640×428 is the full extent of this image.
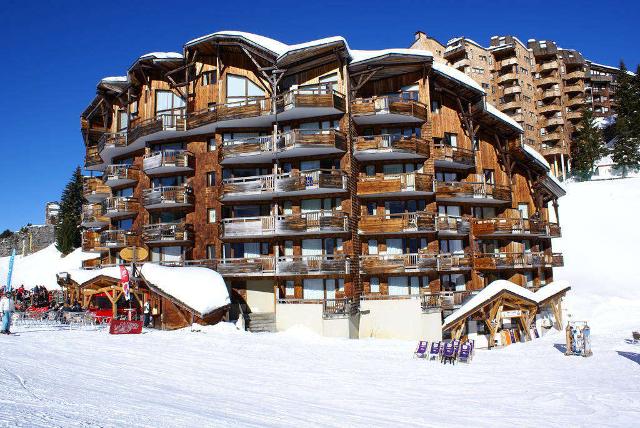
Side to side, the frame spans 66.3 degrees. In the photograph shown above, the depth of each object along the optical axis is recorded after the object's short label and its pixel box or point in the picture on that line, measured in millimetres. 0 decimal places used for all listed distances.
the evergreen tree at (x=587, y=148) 72750
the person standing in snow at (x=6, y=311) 23328
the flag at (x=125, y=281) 28344
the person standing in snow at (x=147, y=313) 30312
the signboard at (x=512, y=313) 29288
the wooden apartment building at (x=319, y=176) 32469
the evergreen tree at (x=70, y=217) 67188
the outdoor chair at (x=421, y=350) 23297
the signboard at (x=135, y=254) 34500
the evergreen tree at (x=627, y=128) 68812
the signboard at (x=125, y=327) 25266
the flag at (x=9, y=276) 23562
